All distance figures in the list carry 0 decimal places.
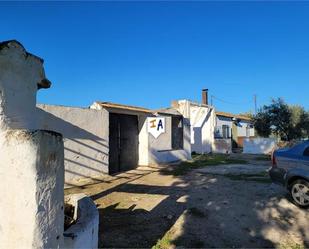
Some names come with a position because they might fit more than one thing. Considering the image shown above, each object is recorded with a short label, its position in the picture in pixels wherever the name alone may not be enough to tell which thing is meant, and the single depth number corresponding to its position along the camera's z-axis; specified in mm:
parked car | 5635
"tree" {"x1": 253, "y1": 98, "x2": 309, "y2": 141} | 19551
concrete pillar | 1742
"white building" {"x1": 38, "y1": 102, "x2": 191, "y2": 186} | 7789
